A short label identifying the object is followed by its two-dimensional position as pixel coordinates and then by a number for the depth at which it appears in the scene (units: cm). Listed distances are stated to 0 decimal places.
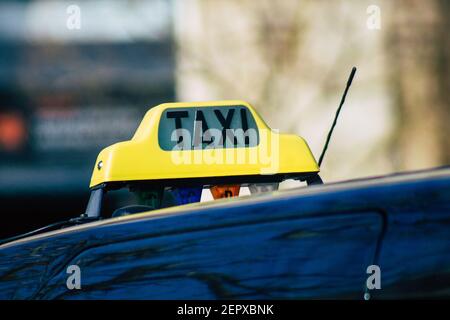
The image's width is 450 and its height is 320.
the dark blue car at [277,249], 597
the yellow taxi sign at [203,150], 683
